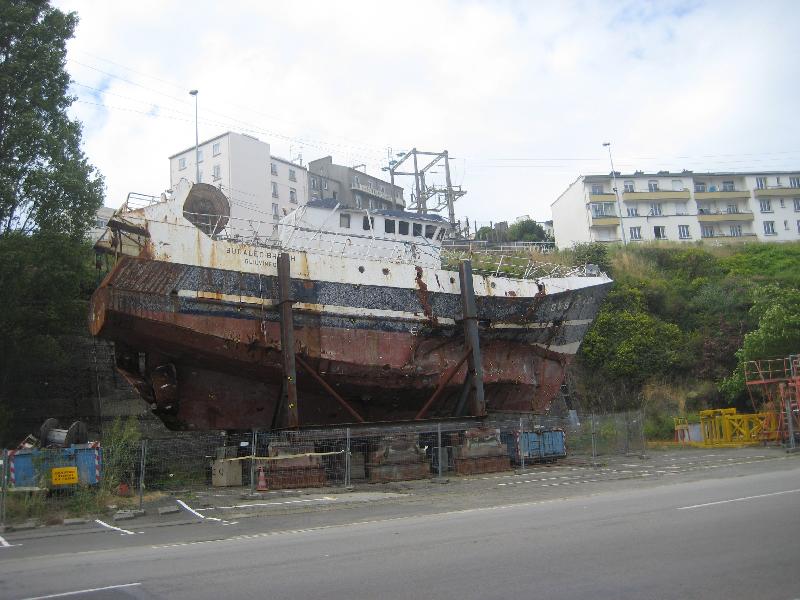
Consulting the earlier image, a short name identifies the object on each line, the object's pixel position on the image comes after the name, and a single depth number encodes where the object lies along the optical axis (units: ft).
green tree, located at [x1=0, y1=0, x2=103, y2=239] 58.54
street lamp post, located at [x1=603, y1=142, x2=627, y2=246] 163.73
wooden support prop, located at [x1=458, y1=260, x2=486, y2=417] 58.39
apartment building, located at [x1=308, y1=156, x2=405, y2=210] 190.08
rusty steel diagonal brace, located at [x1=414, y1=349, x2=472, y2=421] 58.80
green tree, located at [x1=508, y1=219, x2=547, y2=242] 172.45
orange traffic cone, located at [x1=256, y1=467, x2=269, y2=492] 45.18
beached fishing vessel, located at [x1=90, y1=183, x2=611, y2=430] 51.55
